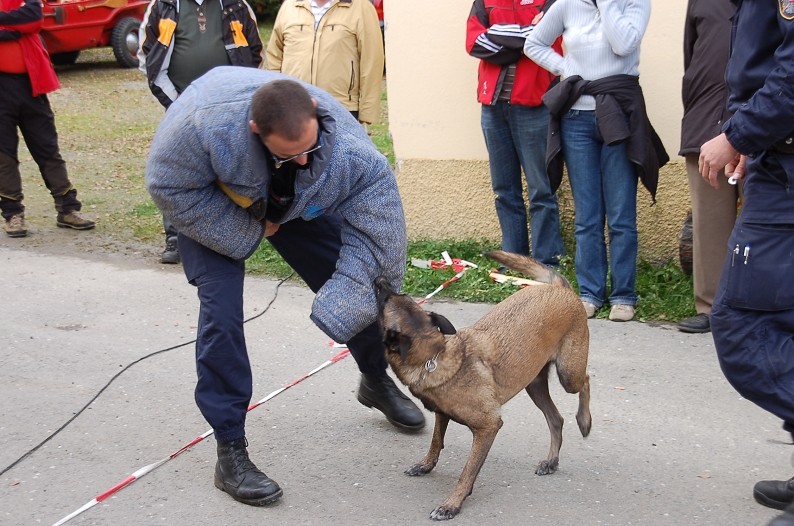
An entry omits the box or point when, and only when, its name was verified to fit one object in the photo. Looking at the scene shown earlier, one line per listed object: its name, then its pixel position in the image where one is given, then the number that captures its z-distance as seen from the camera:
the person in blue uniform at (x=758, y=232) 3.16
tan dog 3.68
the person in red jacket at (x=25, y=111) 7.23
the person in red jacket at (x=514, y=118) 6.11
